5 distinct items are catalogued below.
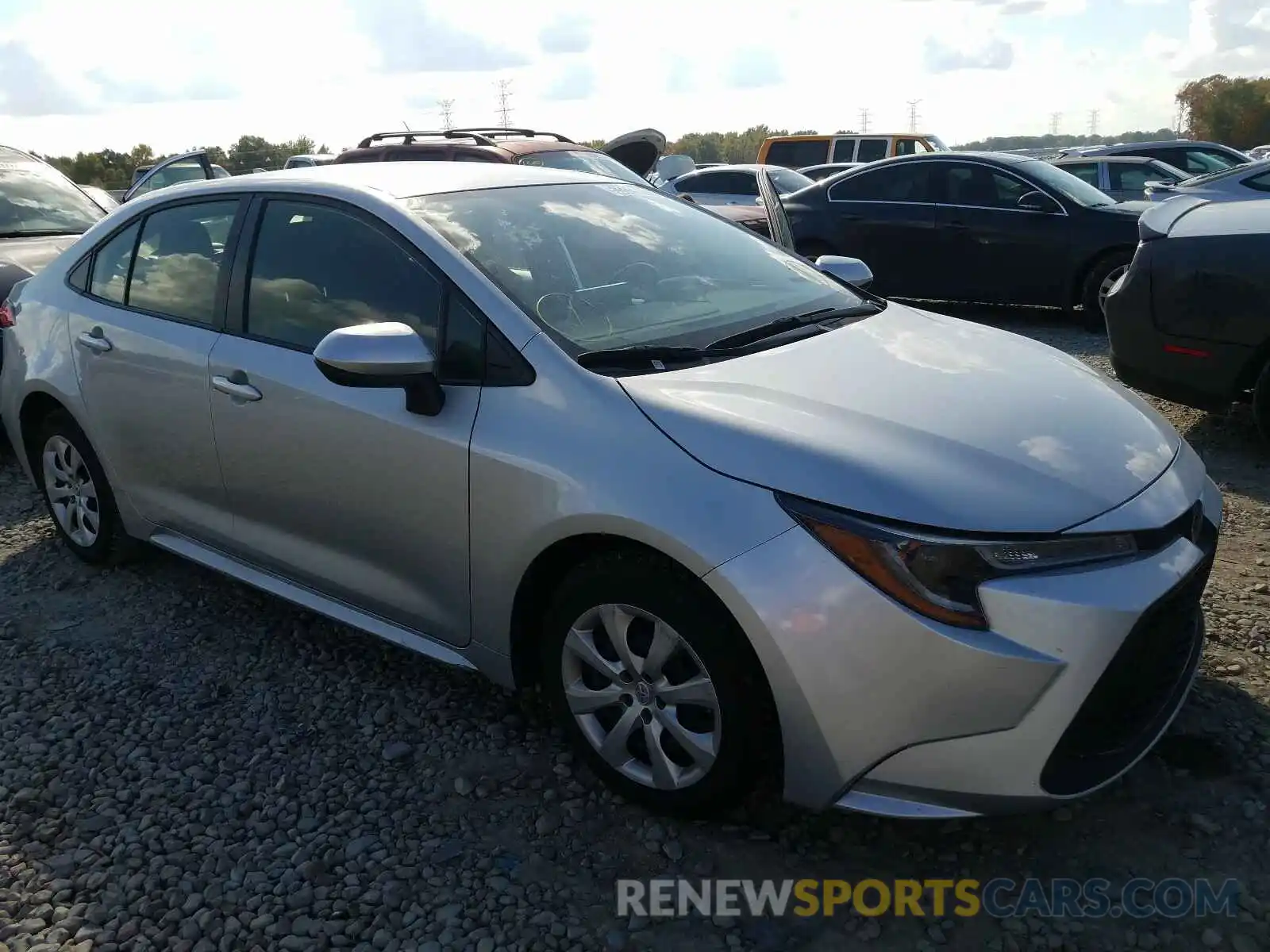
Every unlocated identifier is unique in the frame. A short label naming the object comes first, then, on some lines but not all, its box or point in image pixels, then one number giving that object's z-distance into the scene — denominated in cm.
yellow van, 1902
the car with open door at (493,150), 857
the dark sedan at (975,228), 881
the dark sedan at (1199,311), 491
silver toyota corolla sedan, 227
